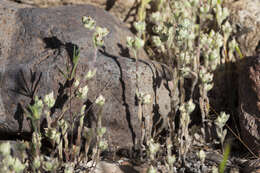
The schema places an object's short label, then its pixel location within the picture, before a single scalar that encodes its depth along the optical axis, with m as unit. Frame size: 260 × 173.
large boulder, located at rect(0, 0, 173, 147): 4.90
